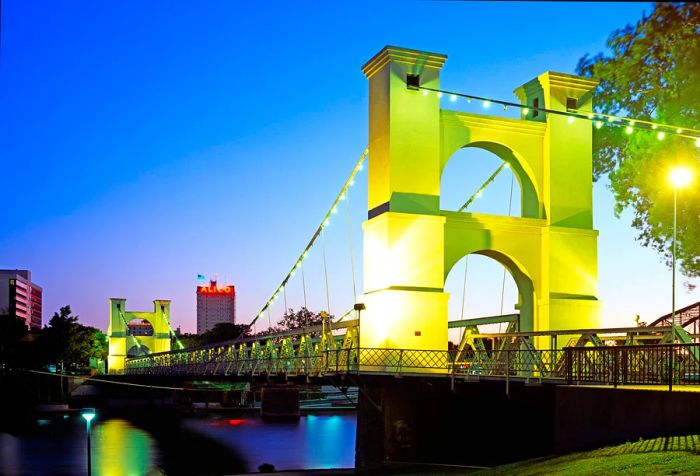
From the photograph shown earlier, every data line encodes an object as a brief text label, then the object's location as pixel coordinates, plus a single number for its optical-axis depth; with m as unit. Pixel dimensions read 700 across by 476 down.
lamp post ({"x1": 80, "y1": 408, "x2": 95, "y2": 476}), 21.10
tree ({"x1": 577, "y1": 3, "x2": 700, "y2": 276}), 19.95
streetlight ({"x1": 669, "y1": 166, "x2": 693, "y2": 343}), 16.94
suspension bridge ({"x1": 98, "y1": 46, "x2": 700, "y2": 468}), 22.07
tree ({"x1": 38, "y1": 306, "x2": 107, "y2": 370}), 78.19
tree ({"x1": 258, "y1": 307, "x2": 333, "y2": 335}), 88.57
